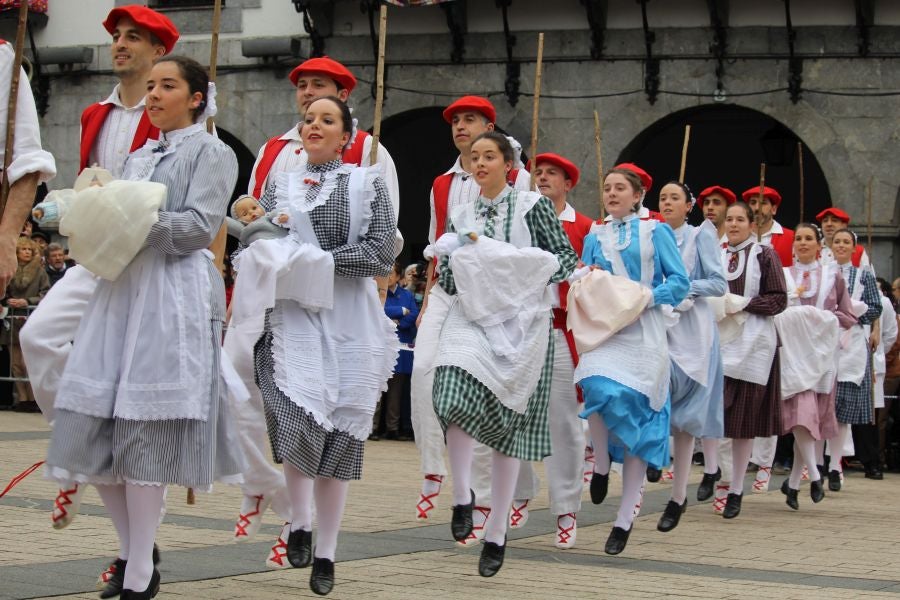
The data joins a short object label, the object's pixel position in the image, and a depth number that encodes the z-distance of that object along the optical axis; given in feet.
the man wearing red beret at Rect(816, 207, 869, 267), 49.39
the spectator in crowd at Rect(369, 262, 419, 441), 55.57
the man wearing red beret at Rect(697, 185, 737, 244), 37.91
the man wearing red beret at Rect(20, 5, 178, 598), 20.17
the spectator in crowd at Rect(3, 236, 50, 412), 55.26
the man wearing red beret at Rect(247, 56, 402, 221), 25.43
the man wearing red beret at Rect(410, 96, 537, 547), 27.61
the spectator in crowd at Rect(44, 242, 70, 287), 57.52
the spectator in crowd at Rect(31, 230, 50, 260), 56.73
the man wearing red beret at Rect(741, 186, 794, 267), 42.24
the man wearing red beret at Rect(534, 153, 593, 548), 26.99
